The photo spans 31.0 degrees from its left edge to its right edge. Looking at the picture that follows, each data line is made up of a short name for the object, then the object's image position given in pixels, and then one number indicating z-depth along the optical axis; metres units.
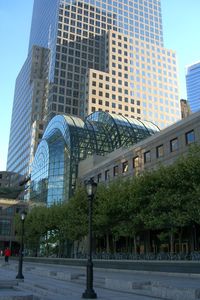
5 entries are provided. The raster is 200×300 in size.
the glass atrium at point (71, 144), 80.06
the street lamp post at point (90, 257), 13.03
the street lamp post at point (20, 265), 22.12
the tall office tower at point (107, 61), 149.62
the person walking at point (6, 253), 47.38
